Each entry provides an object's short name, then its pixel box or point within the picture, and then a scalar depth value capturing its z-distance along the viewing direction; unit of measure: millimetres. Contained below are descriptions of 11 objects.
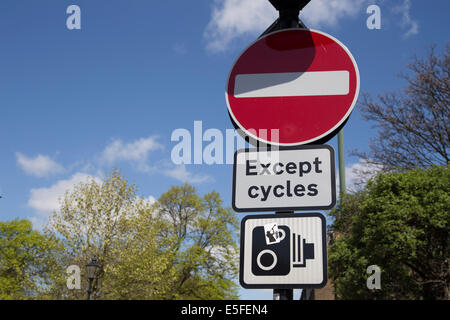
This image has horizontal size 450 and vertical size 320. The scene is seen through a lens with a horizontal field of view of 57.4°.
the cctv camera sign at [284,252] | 1642
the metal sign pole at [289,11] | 2137
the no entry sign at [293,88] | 1925
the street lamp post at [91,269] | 16281
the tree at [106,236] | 20781
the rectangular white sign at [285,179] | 1751
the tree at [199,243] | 28469
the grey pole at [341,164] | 15566
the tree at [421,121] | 19094
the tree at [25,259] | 21306
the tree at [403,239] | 11695
